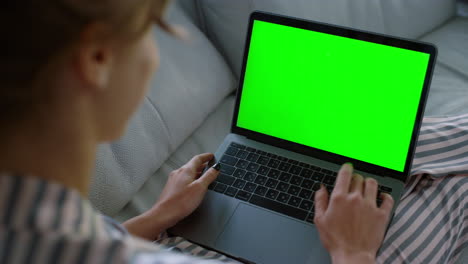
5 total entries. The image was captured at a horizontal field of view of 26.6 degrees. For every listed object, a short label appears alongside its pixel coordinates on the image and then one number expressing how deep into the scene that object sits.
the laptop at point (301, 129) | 1.40
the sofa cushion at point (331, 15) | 1.70
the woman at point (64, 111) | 0.88
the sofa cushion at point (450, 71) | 1.72
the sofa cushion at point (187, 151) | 1.53
